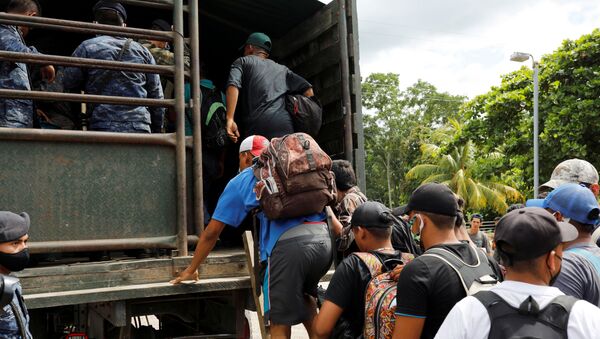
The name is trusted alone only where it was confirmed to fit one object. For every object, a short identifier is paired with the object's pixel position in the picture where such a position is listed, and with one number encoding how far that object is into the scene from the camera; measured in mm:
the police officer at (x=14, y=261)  2459
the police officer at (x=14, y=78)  3531
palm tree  28058
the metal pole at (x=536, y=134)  14086
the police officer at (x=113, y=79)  3814
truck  3402
